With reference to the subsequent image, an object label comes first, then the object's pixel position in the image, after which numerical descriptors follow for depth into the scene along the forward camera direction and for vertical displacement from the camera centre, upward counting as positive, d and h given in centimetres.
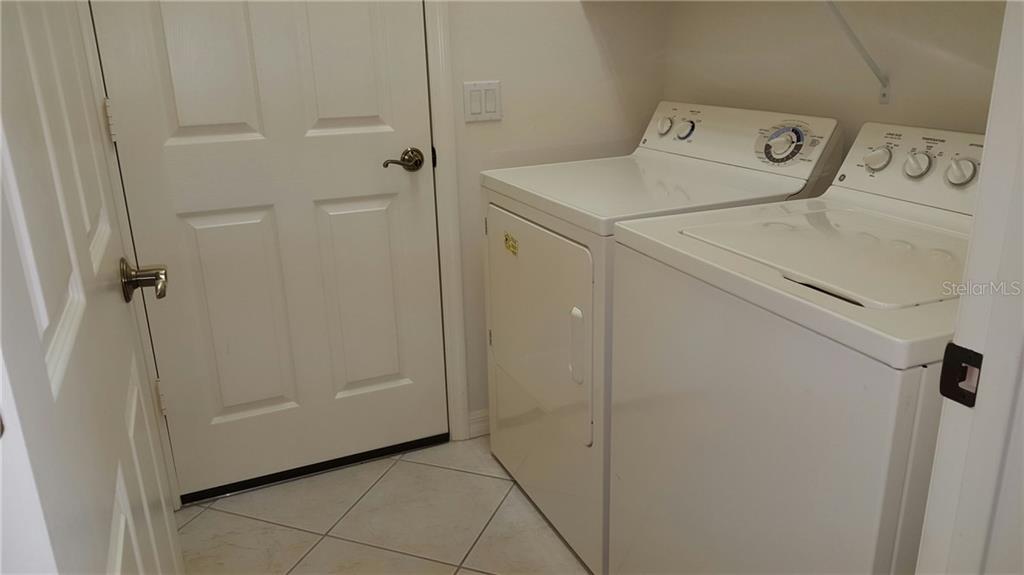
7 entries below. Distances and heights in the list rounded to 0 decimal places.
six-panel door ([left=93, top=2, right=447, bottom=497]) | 181 -40
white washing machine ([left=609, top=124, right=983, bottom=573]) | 91 -43
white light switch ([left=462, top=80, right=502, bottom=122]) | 210 -10
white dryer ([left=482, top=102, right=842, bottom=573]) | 154 -43
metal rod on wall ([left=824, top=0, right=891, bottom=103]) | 157 +0
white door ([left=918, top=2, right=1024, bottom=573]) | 62 -30
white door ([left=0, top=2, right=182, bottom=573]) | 47 -22
